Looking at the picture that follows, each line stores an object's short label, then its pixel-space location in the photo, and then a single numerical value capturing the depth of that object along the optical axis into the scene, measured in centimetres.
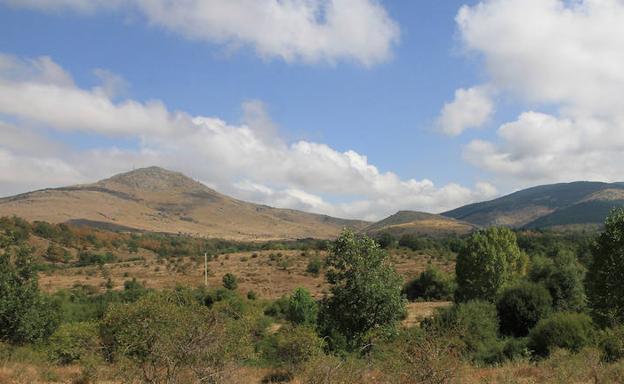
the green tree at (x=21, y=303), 2627
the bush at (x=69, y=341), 2255
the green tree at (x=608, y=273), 2736
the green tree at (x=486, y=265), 4444
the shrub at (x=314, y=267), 7564
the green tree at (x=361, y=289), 2302
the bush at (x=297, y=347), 2470
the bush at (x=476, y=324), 3022
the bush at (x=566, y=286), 4122
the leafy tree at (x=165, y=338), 1198
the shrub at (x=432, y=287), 5966
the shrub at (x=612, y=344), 1913
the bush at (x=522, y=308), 3794
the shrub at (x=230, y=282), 6350
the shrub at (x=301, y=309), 4294
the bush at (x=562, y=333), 2650
